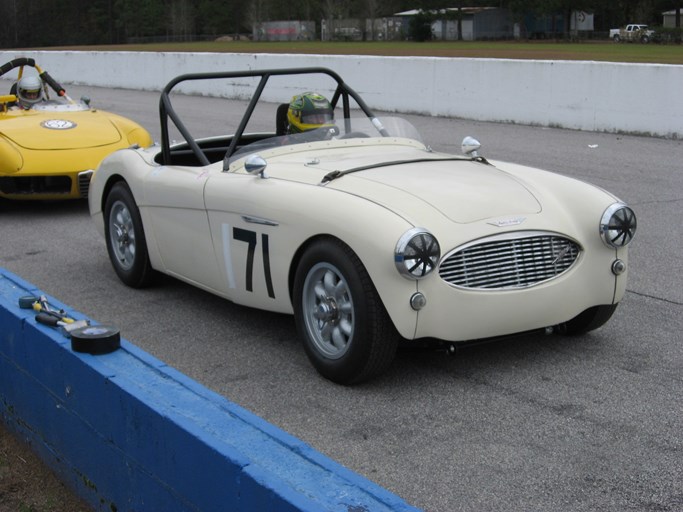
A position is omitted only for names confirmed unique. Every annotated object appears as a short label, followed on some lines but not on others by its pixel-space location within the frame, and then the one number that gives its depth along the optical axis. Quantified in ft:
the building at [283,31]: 317.22
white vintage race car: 14.20
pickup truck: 209.26
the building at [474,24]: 298.15
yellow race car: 29.35
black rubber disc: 11.41
